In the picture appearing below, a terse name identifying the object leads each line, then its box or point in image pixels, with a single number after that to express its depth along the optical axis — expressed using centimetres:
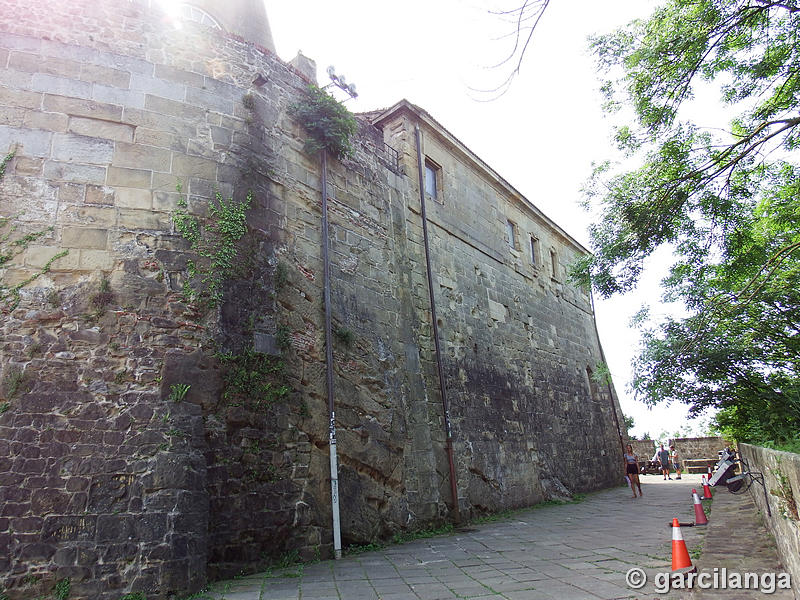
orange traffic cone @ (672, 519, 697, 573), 402
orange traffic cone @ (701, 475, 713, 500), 1058
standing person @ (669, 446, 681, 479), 2029
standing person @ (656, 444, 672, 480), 1864
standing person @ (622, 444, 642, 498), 1259
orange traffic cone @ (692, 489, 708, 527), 724
